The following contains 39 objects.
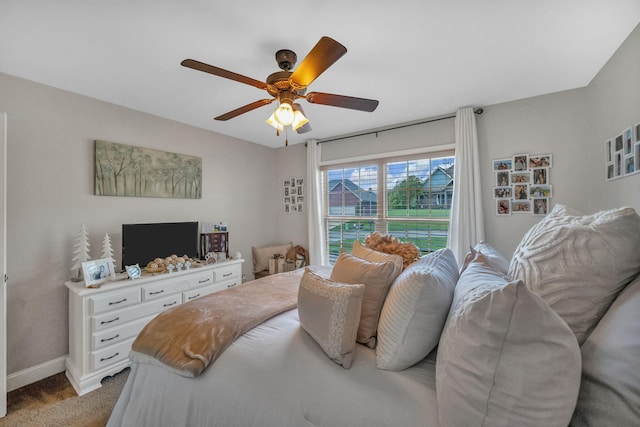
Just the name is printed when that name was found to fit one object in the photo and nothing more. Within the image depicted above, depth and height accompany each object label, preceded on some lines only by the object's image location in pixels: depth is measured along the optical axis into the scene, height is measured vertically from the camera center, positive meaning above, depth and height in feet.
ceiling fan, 4.68 +2.72
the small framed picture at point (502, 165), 8.89 +1.62
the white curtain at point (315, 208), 12.88 +0.35
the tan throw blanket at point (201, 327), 4.07 -1.90
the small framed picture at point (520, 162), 8.64 +1.63
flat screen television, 8.71 -0.83
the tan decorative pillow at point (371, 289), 4.19 -1.21
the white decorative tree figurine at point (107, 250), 7.93 -0.94
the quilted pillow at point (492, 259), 4.37 -0.82
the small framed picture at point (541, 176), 8.39 +1.14
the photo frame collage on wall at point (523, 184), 8.43 +0.91
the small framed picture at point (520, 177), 8.64 +1.14
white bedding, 3.06 -2.25
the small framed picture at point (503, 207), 8.90 +0.19
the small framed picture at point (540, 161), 8.36 +1.62
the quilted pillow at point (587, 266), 2.54 -0.55
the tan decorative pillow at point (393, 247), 6.20 -0.81
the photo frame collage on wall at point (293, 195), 13.84 +1.10
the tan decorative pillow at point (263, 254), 13.05 -1.89
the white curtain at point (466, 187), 9.06 +0.89
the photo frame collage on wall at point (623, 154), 5.29 +1.26
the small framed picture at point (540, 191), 8.39 +0.67
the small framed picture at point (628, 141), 5.48 +1.47
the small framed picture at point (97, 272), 7.20 -1.50
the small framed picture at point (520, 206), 8.65 +0.20
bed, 2.18 -1.47
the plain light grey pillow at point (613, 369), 1.98 -1.26
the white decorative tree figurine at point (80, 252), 7.66 -0.95
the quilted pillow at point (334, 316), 3.74 -1.53
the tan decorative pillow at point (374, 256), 5.03 -0.89
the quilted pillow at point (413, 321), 3.37 -1.38
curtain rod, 9.21 +3.59
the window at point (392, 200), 10.58 +0.62
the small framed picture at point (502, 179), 8.94 +1.13
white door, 6.00 -0.90
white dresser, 7.01 -2.85
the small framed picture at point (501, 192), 8.92 +0.68
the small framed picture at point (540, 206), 8.43 +0.18
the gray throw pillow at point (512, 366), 2.16 -1.31
